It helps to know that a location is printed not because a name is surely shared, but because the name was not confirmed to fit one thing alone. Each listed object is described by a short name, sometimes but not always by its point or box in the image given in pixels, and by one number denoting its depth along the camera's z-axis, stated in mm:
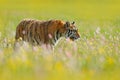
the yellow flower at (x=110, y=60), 18441
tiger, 26151
